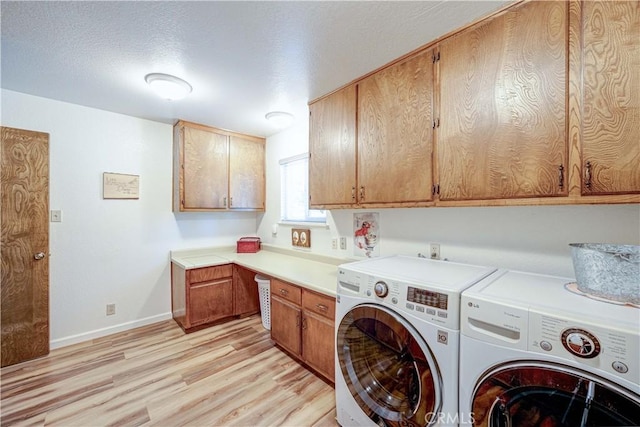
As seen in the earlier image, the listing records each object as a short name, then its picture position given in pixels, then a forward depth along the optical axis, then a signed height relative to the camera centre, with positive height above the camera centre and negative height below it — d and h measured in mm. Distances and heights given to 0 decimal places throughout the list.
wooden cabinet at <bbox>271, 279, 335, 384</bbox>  1863 -920
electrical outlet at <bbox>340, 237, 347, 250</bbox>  2479 -304
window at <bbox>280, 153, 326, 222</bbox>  3073 +264
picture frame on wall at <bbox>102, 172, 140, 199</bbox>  2680 +274
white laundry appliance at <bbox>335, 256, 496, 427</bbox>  1104 -641
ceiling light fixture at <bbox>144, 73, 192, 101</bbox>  1930 +988
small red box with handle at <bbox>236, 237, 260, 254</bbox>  3393 -459
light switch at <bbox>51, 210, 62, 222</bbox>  2418 -48
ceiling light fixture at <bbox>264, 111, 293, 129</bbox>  2658 +1011
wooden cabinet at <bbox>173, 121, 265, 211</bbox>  2945 +520
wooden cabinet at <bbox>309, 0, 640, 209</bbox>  1006 +493
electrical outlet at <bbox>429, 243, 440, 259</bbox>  1828 -278
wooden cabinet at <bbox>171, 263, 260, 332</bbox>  2734 -949
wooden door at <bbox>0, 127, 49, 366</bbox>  2176 -302
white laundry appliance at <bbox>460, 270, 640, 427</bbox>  752 -485
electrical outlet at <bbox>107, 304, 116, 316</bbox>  2727 -1054
